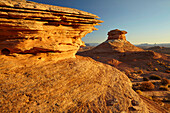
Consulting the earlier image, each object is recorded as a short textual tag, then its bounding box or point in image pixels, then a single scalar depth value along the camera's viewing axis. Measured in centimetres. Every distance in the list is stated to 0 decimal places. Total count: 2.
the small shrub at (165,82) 1341
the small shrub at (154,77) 1585
